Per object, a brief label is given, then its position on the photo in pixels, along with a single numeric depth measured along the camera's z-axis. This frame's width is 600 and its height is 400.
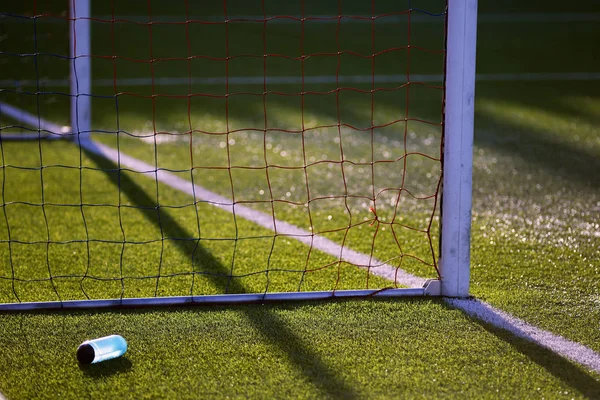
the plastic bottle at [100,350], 5.92
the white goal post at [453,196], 6.92
